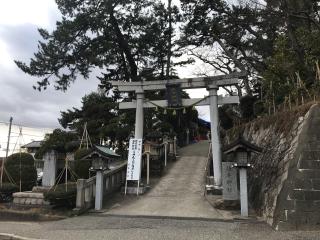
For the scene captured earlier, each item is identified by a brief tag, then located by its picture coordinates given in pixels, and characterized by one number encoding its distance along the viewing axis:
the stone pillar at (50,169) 12.50
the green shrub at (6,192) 10.78
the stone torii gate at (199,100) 11.76
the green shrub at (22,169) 11.83
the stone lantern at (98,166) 9.92
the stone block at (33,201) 10.09
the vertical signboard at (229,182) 9.51
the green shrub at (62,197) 9.39
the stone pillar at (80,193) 9.44
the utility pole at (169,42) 20.39
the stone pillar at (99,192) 9.91
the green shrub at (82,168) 12.43
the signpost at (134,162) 11.61
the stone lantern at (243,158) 8.51
